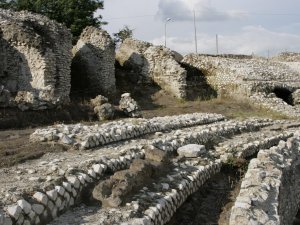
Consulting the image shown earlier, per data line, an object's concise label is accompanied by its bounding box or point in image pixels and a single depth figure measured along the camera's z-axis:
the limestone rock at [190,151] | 7.55
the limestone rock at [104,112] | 10.85
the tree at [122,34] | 30.22
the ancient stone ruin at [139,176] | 4.40
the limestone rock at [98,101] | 11.36
